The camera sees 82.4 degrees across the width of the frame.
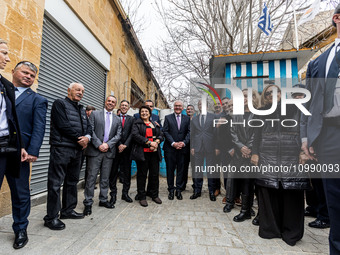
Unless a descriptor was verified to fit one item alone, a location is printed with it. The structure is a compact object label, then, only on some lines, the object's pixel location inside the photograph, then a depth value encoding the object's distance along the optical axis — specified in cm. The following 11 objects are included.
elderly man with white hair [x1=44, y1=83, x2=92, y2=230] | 276
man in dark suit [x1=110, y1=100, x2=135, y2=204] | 399
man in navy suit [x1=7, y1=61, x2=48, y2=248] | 234
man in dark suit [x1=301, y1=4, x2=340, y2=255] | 160
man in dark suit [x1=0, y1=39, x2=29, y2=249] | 208
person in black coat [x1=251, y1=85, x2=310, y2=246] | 247
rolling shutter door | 400
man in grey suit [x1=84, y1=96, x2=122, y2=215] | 354
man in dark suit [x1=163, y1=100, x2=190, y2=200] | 444
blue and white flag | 577
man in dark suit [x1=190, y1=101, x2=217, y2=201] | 447
